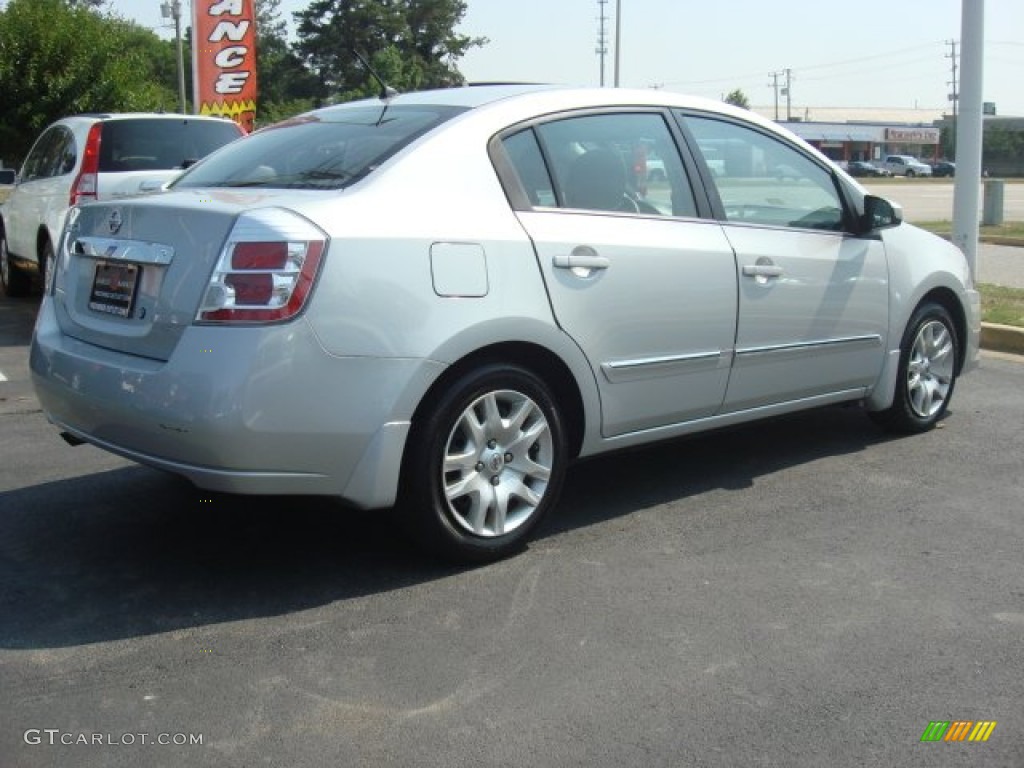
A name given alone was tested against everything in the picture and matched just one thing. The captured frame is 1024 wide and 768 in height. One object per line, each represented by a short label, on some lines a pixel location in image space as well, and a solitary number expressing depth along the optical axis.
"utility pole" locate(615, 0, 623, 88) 46.92
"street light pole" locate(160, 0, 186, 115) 49.19
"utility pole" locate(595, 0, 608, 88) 64.74
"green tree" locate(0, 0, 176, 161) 18.05
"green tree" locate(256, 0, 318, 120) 70.38
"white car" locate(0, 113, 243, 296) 9.34
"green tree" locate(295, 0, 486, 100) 63.31
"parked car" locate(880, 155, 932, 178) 77.12
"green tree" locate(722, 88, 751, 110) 107.21
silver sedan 3.69
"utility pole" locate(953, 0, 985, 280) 9.72
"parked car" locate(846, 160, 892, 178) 74.25
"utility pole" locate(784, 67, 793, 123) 120.76
